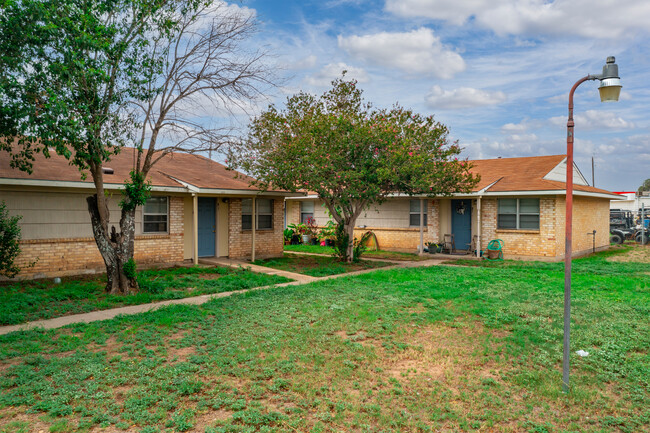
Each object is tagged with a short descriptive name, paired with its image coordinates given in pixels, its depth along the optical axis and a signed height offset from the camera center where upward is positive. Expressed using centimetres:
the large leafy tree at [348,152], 1301 +193
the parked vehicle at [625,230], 2320 -77
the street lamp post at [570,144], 461 +79
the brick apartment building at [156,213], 1120 +8
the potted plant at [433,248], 1872 -135
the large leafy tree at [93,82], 771 +256
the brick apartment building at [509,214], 1650 +7
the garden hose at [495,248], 1719 -125
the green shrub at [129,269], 965 -115
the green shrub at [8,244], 1009 -64
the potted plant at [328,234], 2189 -89
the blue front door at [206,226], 1540 -35
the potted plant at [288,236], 2316 -105
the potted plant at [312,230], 2322 -75
